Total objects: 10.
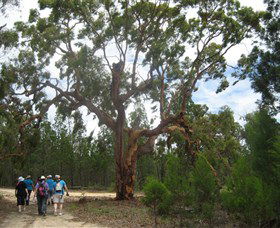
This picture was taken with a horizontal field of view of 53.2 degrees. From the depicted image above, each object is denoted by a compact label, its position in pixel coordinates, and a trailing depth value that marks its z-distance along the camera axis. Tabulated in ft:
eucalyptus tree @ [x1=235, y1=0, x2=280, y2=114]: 34.66
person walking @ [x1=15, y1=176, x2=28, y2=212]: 43.15
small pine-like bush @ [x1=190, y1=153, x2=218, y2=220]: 27.92
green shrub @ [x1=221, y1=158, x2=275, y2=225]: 24.63
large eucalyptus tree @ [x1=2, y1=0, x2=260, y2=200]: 54.65
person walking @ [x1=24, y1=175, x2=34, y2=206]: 48.66
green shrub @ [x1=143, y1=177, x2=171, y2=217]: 29.42
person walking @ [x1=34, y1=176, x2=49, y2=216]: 38.80
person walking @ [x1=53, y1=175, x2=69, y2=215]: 39.97
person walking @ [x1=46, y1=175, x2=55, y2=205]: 43.29
